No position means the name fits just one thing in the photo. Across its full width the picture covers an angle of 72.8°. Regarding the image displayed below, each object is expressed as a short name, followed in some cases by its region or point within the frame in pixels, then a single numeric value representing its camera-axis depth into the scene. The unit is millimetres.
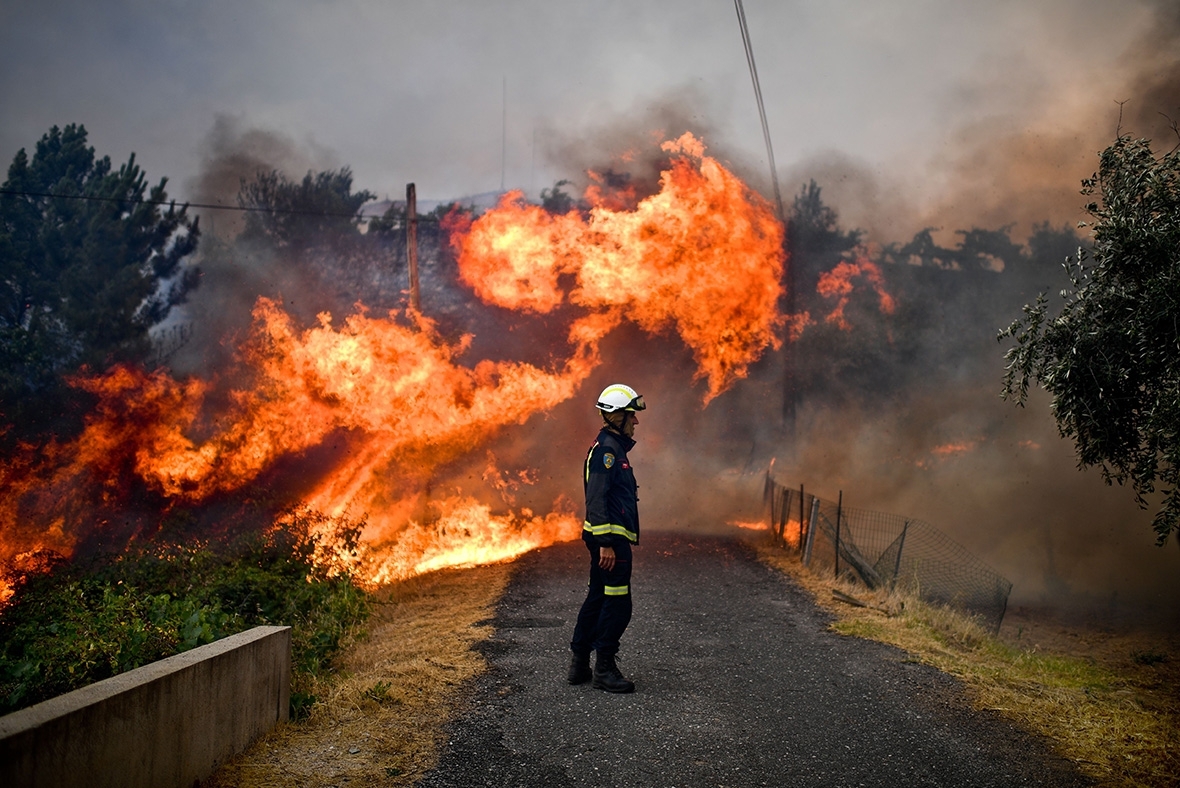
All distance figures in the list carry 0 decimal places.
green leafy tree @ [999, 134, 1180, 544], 6469
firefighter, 6141
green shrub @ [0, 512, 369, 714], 4477
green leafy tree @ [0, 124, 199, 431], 22250
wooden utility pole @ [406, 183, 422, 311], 17422
